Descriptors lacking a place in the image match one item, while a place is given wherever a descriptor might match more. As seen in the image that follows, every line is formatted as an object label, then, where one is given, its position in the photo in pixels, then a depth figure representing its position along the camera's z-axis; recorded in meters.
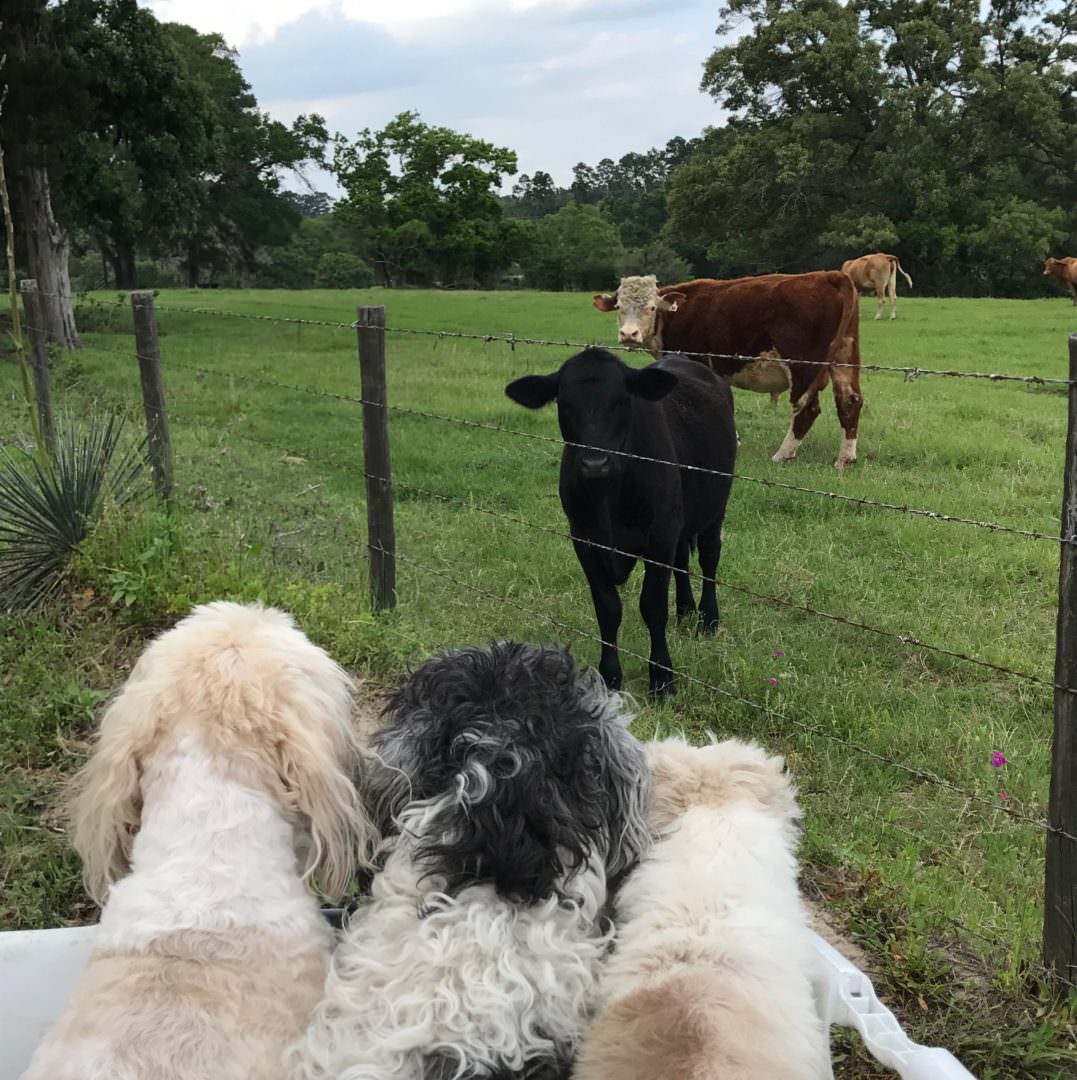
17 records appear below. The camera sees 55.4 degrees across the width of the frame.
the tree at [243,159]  35.31
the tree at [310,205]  47.56
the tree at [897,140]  39.06
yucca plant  5.09
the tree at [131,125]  17.55
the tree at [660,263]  48.38
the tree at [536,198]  95.25
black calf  4.71
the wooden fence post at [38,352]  7.80
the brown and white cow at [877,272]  23.95
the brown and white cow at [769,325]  10.27
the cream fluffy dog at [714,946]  1.87
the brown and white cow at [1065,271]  22.83
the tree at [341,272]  59.78
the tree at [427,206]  59.97
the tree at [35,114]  15.73
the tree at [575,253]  53.66
